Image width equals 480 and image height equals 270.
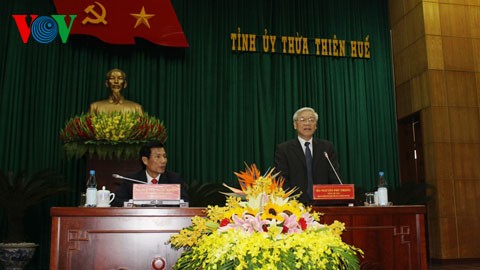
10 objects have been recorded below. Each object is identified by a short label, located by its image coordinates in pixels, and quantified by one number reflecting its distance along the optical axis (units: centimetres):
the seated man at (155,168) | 337
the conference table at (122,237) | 233
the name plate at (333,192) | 271
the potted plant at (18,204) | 467
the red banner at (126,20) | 599
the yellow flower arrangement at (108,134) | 426
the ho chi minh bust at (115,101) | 527
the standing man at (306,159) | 344
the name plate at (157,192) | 254
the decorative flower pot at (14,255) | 466
